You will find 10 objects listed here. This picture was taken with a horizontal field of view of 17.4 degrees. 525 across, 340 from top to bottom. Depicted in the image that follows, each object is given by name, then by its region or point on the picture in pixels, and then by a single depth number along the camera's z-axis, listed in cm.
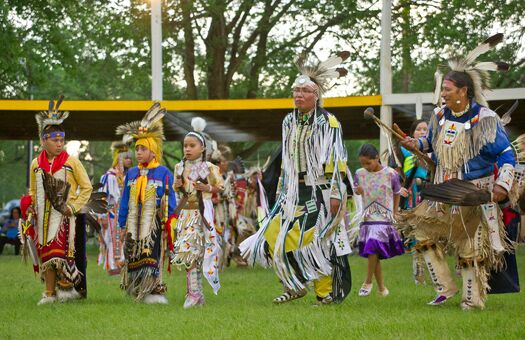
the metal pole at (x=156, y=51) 3088
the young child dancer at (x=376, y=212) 1656
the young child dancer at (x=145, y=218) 1532
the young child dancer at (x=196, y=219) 1487
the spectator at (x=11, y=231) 3552
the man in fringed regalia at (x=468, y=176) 1296
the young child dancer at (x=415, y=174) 1808
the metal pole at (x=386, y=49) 3002
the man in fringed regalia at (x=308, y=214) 1411
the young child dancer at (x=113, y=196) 2255
